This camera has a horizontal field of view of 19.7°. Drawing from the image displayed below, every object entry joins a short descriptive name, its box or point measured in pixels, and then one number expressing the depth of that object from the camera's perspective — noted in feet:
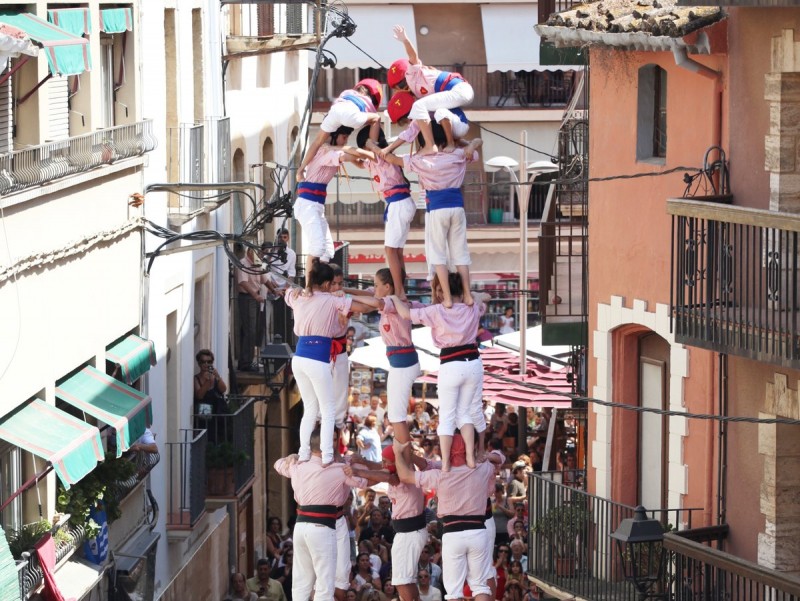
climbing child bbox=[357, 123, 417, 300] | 74.23
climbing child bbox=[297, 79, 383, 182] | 73.87
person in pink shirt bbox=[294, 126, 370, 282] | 74.95
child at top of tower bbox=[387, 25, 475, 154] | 71.87
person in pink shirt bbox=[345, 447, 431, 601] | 73.36
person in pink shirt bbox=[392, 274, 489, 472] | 71.72
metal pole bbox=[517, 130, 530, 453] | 102.27
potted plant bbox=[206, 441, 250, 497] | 108.68
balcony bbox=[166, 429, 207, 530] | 104.94
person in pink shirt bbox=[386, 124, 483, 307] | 72.28
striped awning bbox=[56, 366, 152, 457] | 85.81
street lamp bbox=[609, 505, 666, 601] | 73.97
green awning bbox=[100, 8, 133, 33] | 92.17
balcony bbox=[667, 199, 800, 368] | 69.56
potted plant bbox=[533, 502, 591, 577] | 84.79
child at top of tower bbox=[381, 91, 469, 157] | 72.02
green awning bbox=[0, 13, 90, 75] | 75.92
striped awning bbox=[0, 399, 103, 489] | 77.97
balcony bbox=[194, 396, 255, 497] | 108.68
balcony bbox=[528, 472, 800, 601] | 80.64
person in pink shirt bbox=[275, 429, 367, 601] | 74.74
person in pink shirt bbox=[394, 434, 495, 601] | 71.77
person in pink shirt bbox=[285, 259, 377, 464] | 73.77
